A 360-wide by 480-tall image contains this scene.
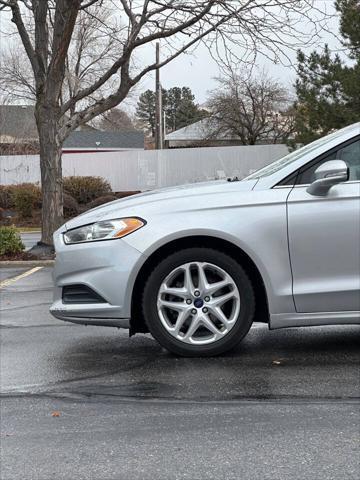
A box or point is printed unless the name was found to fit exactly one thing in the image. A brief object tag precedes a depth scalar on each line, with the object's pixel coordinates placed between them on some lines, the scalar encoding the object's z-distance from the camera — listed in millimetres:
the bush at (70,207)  25578
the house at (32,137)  39094
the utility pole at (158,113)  35506
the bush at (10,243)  12133
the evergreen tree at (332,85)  17109
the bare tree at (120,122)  57431
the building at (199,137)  44469
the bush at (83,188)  27578
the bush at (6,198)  28553
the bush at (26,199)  26984
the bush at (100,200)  26403
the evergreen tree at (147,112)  80688
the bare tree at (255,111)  40688
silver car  4562
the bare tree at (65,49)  11859
